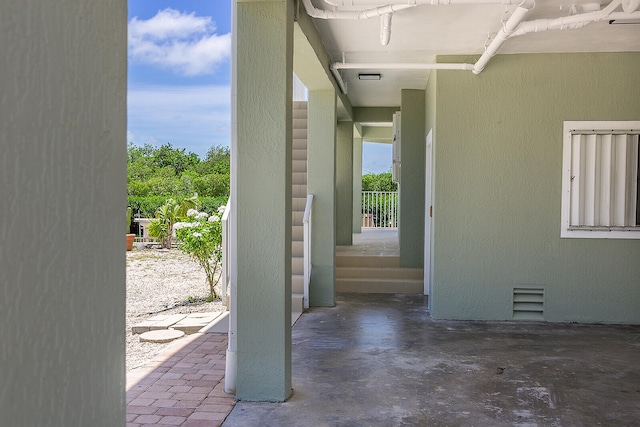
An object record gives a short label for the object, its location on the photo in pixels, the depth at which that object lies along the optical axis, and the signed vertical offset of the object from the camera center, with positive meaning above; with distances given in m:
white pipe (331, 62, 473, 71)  6.25 +1.42
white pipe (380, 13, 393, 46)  4.55 +1.36
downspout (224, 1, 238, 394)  3.96 -0.25
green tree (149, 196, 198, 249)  14.48 -0.42
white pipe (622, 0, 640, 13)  4.18 +1.38
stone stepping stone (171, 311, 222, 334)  5.89 -1.18
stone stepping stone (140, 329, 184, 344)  5.57 -1.23
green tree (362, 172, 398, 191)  21.16 +0.73
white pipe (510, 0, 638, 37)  4.38 +1.39
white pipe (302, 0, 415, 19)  4.36 +1.39
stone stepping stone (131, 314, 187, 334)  5.96 -1.20
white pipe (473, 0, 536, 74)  4.21 +1.38
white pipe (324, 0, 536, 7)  4.09 +1.38
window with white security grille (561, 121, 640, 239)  6.29 +0.26
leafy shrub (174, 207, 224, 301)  7.39 -0.49
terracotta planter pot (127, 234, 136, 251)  13.94 -0.86
